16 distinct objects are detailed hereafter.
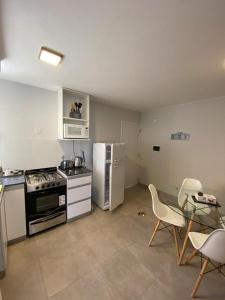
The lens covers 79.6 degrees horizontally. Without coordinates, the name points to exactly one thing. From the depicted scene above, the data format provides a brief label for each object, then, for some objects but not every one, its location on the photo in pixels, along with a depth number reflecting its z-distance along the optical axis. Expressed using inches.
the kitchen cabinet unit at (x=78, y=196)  93.7
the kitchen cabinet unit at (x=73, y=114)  99.8
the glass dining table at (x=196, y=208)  66.9
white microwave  100.2
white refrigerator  107.1
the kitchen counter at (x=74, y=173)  93.3
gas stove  79.0
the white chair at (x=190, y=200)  72.3
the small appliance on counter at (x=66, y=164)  107.0
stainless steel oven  78.8
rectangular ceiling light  54.6
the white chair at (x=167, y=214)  71.0
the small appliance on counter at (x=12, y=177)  73.3
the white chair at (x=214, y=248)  45.8
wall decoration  126.1
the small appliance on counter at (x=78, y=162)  112.6
